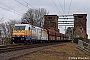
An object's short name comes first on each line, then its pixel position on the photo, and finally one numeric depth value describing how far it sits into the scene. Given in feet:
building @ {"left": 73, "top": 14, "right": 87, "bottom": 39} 273.89
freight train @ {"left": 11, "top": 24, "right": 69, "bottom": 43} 110.52
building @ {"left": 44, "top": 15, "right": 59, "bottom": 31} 301.96
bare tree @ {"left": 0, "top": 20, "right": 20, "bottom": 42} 236.22
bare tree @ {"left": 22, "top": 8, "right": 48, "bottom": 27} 287.85
